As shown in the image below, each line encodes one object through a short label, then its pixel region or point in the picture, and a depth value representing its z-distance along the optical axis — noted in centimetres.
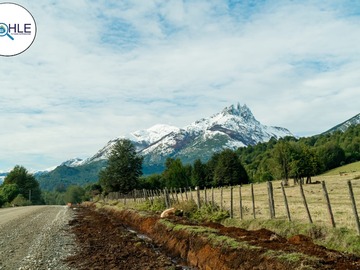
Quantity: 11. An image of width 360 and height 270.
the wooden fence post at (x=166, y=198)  3811
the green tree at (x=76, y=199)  19638
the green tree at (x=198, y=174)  13888
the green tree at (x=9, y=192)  11066
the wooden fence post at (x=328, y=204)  1528
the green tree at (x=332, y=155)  14788
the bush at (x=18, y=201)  10547
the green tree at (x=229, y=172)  12350
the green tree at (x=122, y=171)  7938
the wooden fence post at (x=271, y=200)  2016
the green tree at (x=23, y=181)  14012
